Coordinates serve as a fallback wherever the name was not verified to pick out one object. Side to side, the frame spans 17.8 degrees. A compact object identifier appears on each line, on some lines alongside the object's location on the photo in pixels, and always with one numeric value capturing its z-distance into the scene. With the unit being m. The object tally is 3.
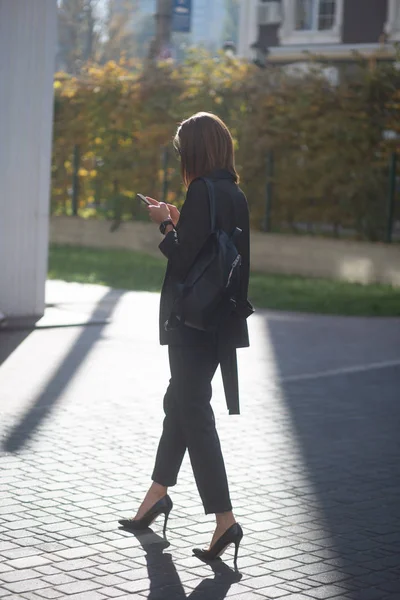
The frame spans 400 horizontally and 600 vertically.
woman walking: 5.16
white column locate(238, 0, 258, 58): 42.23
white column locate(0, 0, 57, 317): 12.73
